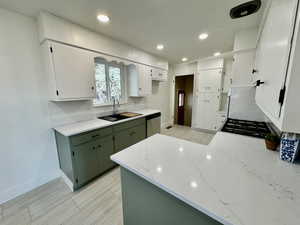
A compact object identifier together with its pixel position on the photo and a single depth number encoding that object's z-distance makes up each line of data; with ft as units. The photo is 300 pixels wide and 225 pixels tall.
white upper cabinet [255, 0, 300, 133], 1.82
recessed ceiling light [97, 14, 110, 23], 5.72
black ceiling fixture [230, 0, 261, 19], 4.84
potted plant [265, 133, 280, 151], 3.64
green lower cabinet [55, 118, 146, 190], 5.75
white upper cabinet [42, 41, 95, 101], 5.65
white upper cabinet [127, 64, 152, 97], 10.08
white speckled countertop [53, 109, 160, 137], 5.68
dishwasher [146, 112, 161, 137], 10.08
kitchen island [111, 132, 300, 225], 1.87
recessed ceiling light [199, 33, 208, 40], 7.60
